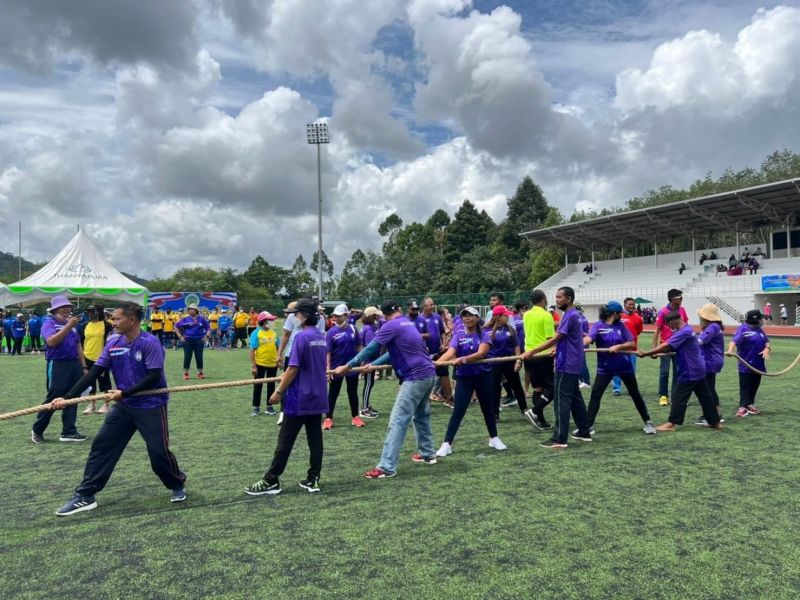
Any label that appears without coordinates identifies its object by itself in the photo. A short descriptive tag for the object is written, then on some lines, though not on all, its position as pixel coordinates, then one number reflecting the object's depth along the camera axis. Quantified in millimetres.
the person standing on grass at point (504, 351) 8211
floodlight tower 40188
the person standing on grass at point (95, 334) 9094
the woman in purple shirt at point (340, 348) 8438
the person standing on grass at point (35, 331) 22250
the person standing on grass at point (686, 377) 7773
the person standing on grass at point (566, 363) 6785
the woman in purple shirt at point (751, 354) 8945
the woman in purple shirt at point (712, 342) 8445
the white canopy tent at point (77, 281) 22031
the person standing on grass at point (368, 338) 8805
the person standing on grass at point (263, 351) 9391
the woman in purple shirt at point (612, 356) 7566
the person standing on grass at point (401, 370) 5855
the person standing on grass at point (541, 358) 8492
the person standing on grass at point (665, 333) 8547
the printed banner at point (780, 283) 34250
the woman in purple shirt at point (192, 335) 13648
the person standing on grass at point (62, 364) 7348
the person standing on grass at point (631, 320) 10490
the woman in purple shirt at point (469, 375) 6617
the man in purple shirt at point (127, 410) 4883
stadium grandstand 36219
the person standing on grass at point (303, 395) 5223
